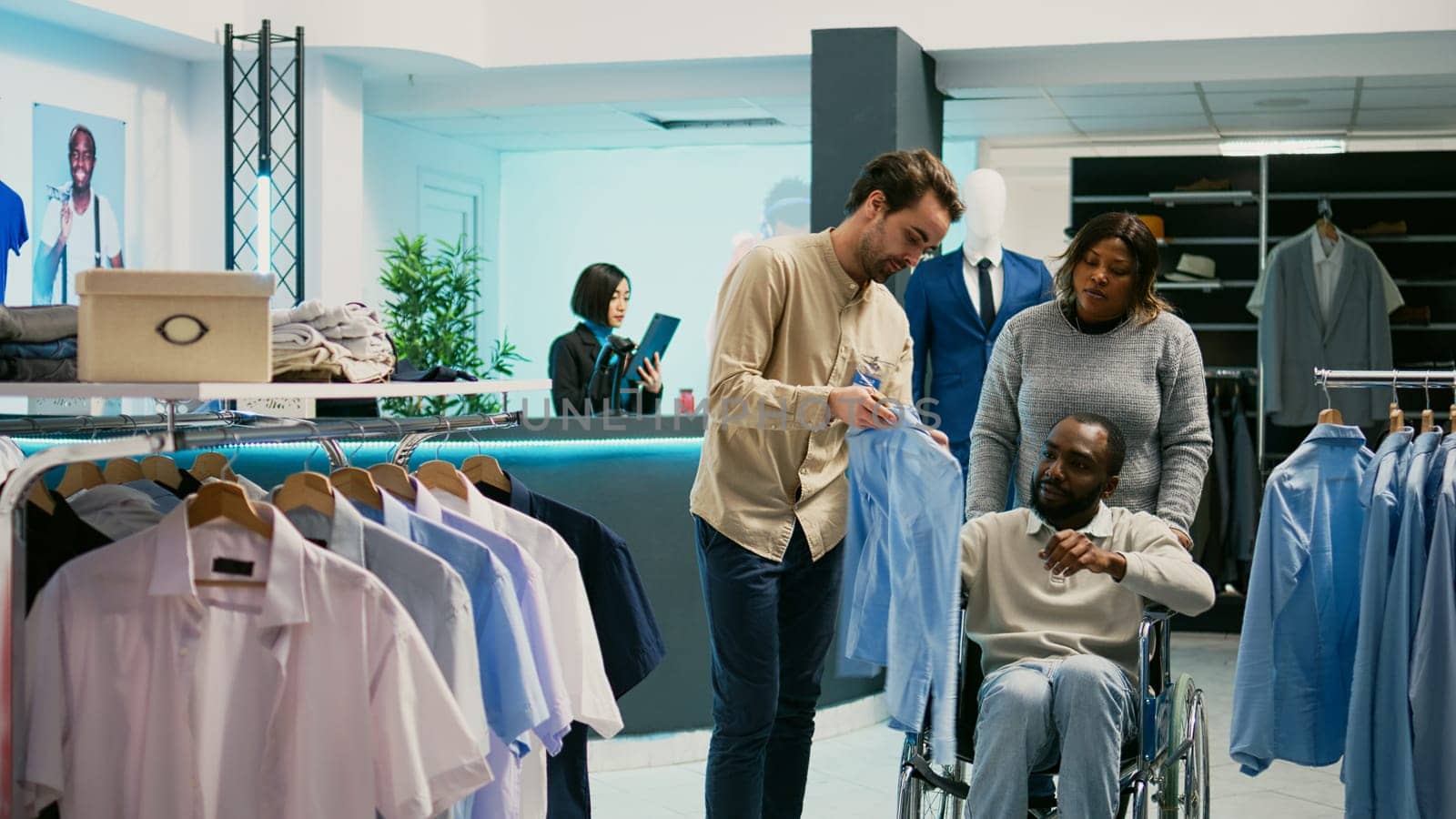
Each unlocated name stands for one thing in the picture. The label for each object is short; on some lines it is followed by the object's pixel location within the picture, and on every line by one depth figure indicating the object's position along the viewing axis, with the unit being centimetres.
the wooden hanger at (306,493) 219
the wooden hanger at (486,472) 261
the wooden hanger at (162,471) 247
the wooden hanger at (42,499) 212
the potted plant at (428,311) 752
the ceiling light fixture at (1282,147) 895
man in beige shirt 279
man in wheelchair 264
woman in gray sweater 310
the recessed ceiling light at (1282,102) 775
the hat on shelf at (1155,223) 772
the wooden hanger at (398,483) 237
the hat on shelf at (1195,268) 773
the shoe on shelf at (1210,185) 782
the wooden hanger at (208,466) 256
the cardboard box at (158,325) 186
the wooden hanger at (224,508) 206
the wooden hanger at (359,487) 231
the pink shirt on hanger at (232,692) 198
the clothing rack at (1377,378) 331
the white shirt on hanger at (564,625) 245
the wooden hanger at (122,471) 241
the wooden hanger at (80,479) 229
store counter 449
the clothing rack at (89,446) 183
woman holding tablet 533
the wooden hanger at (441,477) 248
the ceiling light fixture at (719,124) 869
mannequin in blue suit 494
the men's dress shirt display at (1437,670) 300
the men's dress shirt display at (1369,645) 309
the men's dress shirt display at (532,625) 230
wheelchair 274
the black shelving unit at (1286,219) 788
